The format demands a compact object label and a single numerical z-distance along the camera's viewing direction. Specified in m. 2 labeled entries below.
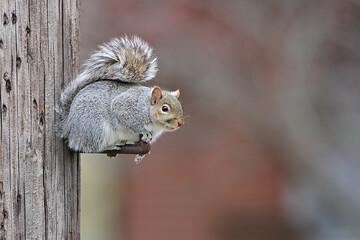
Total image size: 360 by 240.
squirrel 6.14
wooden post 5.76
